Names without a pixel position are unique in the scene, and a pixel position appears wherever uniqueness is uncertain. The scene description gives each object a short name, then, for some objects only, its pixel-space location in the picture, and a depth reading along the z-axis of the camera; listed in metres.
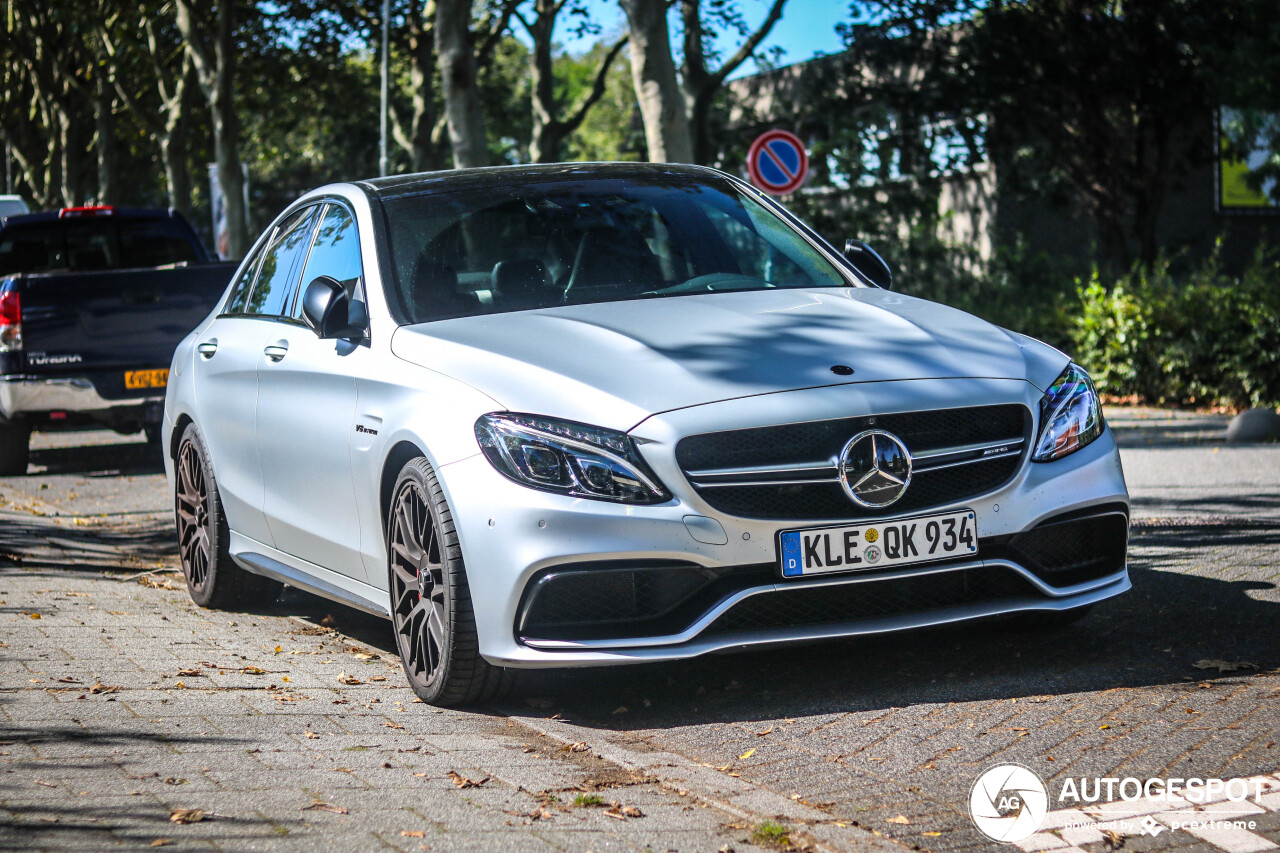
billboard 19.55
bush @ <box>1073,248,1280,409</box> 15.47
